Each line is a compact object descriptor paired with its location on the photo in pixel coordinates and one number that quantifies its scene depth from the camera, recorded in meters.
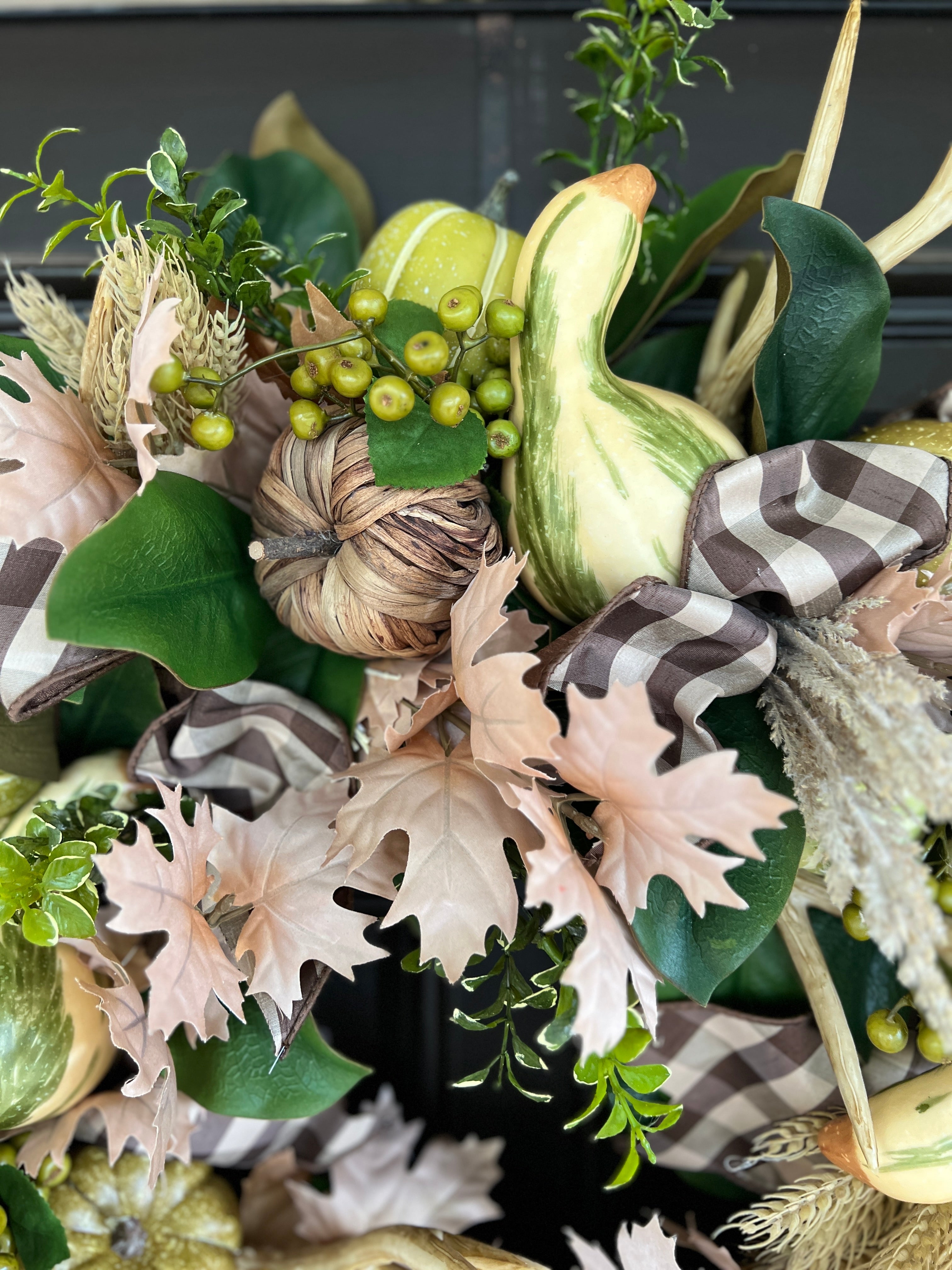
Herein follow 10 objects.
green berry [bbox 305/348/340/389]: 0.45
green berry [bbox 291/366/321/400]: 0.45
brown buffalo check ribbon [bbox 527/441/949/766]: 0.43
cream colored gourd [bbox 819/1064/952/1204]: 0.49
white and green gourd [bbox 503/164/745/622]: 0.44
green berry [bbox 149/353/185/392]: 0.42
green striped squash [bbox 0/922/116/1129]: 0.52
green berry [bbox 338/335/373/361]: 0.46
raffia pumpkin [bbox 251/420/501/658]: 0.44
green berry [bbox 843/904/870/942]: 0.50
